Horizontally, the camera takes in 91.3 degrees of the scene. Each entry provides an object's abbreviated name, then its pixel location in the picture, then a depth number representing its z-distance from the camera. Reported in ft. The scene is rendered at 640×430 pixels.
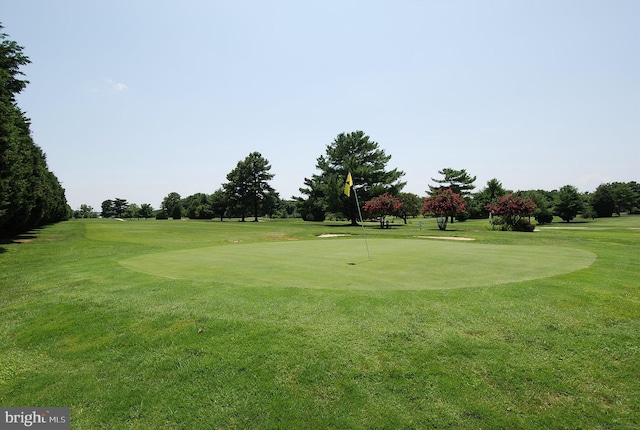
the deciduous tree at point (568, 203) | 170.71
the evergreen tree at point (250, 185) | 217.36
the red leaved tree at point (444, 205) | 112.98
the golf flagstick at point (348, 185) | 40.53
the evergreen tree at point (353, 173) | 152.56
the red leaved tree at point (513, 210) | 103.88
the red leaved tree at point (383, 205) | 128.67
